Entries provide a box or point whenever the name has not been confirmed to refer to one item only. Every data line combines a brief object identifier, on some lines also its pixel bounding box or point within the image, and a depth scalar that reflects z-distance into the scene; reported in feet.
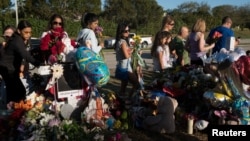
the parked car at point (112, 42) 91.14
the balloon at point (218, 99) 15.62
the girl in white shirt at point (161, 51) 20.85
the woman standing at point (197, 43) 20.81
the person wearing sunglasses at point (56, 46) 15.49
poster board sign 15.25
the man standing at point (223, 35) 21.76
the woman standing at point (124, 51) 20.48
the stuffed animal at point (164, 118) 16.16
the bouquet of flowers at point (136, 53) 21.90
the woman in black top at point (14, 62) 17.08
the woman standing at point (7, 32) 21.22
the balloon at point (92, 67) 14.58
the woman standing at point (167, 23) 21.94
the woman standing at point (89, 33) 18.12
